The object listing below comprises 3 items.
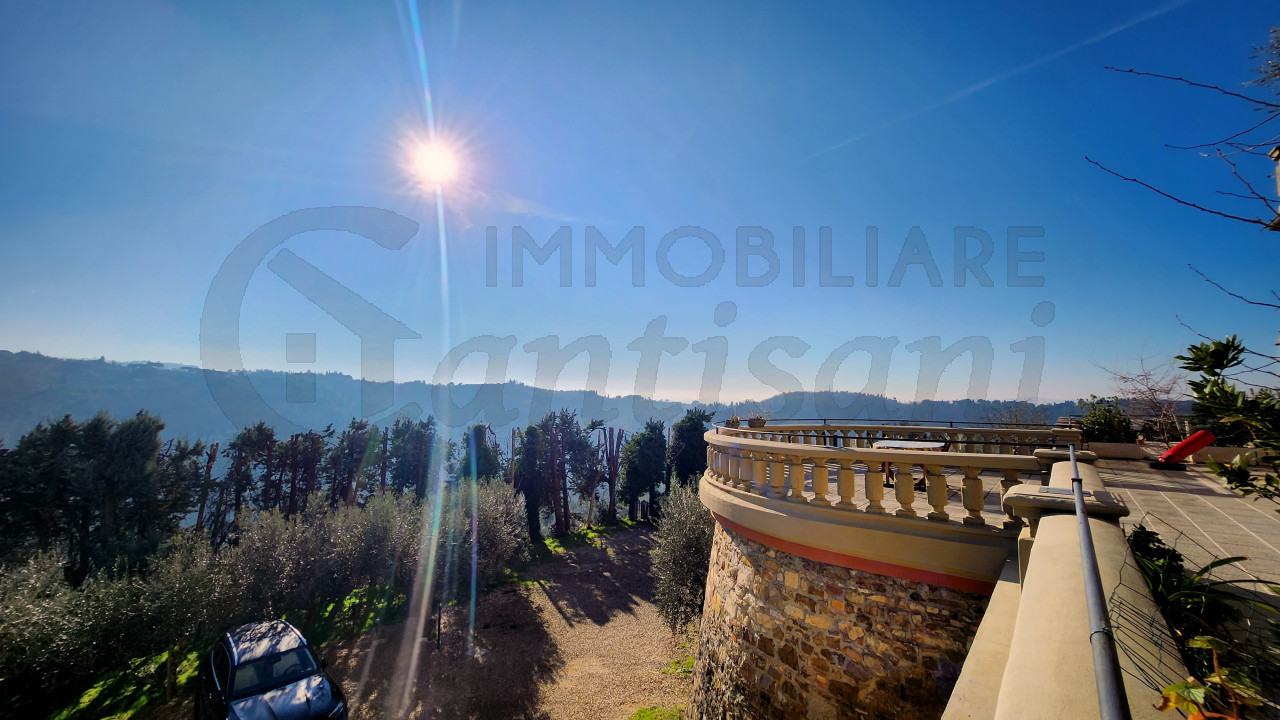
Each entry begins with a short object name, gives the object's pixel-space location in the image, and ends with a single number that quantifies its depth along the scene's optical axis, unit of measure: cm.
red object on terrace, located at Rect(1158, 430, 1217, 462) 584
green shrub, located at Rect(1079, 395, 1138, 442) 1193
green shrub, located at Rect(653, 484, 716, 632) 1464
